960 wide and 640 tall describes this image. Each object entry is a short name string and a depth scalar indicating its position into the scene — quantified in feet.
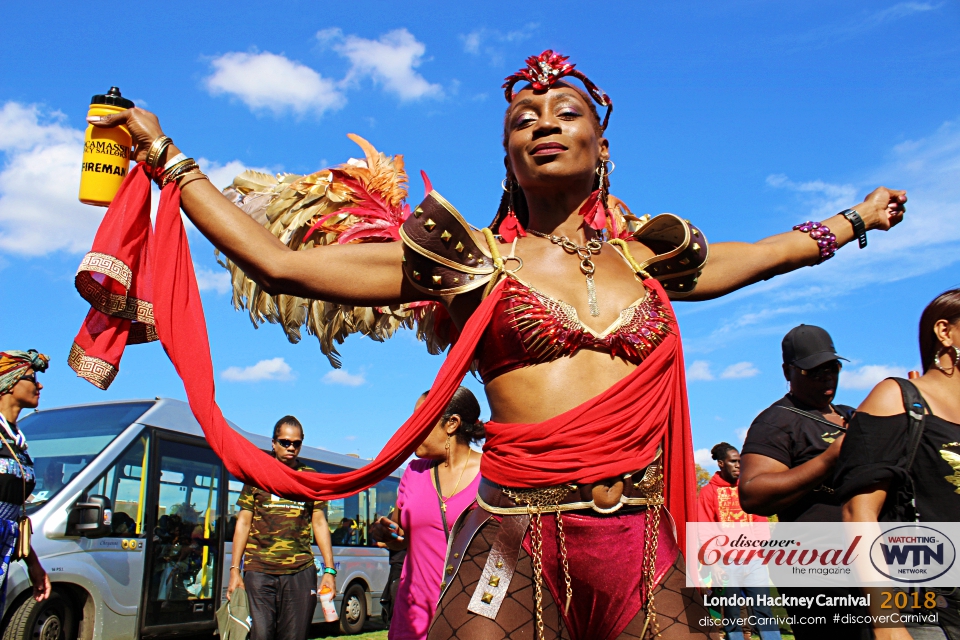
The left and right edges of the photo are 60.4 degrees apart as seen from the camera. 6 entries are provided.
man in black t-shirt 11.96
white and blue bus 25.22
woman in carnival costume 7.52
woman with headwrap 17.04
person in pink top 15.24
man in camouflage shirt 20.80
